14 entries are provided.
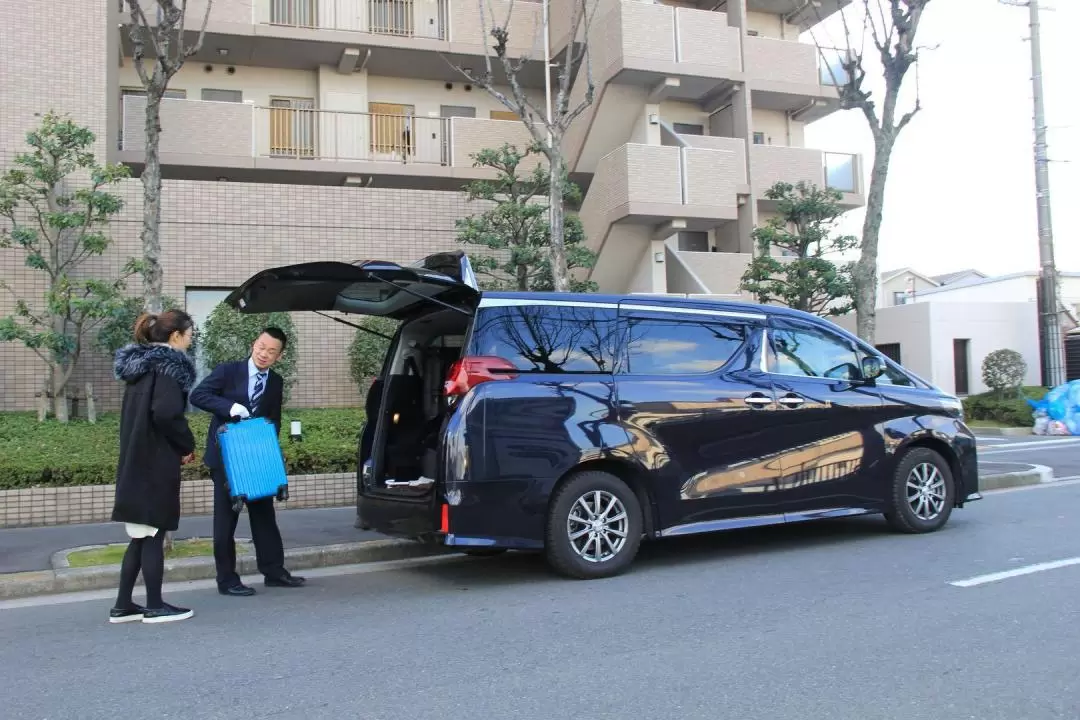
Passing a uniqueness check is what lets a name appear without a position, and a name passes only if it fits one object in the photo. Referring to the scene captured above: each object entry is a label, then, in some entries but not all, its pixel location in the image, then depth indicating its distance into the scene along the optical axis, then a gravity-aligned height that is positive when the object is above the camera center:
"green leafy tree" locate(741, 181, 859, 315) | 16.03 +2.49
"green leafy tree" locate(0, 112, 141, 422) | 11.80 +2.40
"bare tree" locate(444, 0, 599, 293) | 12.11 +3.61
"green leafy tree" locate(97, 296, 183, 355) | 12.26 +1.16
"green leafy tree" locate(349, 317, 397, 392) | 14.27 +0.84
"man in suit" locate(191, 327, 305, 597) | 6.29 -0.01
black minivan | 6.28 -0.14
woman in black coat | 5.52 -0.29
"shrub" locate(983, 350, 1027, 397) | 21.39 +0.48
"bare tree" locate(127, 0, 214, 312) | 8.46 +2.90
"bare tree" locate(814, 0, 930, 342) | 12.52 +3.71
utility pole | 23.06 +3.42
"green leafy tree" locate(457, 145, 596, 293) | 15.09 +2.82
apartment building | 14.35 +5.18
